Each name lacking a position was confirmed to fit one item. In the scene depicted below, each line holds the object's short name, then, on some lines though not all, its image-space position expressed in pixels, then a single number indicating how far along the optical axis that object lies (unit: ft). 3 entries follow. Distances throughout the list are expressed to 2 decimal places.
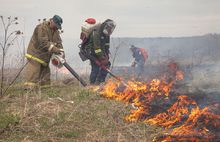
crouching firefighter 31.96
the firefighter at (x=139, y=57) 58.03
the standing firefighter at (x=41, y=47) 26.96
